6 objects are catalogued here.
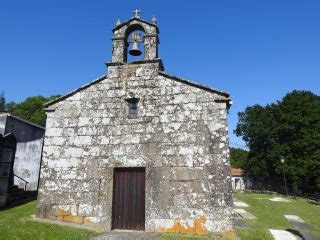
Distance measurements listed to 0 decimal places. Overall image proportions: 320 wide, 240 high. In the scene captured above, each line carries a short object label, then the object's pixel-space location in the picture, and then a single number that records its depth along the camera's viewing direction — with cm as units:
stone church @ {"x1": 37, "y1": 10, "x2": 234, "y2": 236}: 866
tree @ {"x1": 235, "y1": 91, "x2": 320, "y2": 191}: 3117
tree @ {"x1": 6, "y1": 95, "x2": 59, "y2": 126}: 3866
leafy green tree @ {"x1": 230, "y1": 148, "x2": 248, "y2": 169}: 5934
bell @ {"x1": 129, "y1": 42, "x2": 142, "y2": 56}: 1060
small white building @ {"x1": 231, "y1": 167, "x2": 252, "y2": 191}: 4441
